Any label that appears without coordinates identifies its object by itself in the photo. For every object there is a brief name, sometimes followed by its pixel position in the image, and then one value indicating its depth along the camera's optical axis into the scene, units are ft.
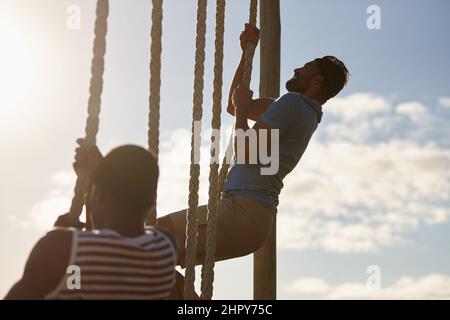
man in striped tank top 6.87
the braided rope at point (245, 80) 13.57
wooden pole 16.25
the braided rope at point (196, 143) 11.52
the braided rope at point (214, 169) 11.80
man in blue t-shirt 12.23
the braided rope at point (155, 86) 11.10
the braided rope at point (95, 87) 9.52
